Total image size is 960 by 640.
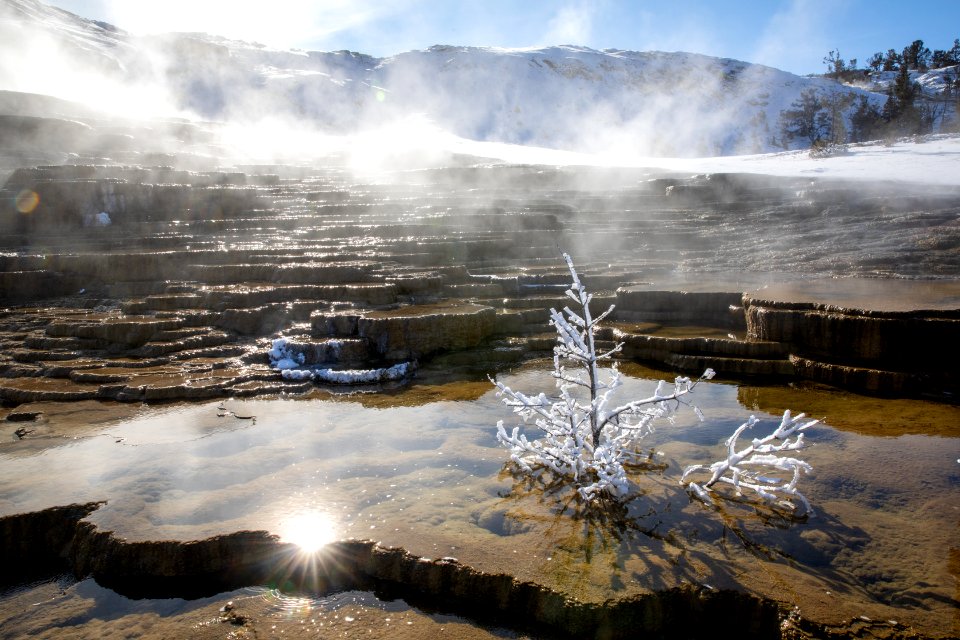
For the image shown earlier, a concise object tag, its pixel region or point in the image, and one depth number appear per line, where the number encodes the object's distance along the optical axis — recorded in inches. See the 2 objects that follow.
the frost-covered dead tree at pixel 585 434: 109.5
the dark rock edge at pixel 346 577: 82.0
